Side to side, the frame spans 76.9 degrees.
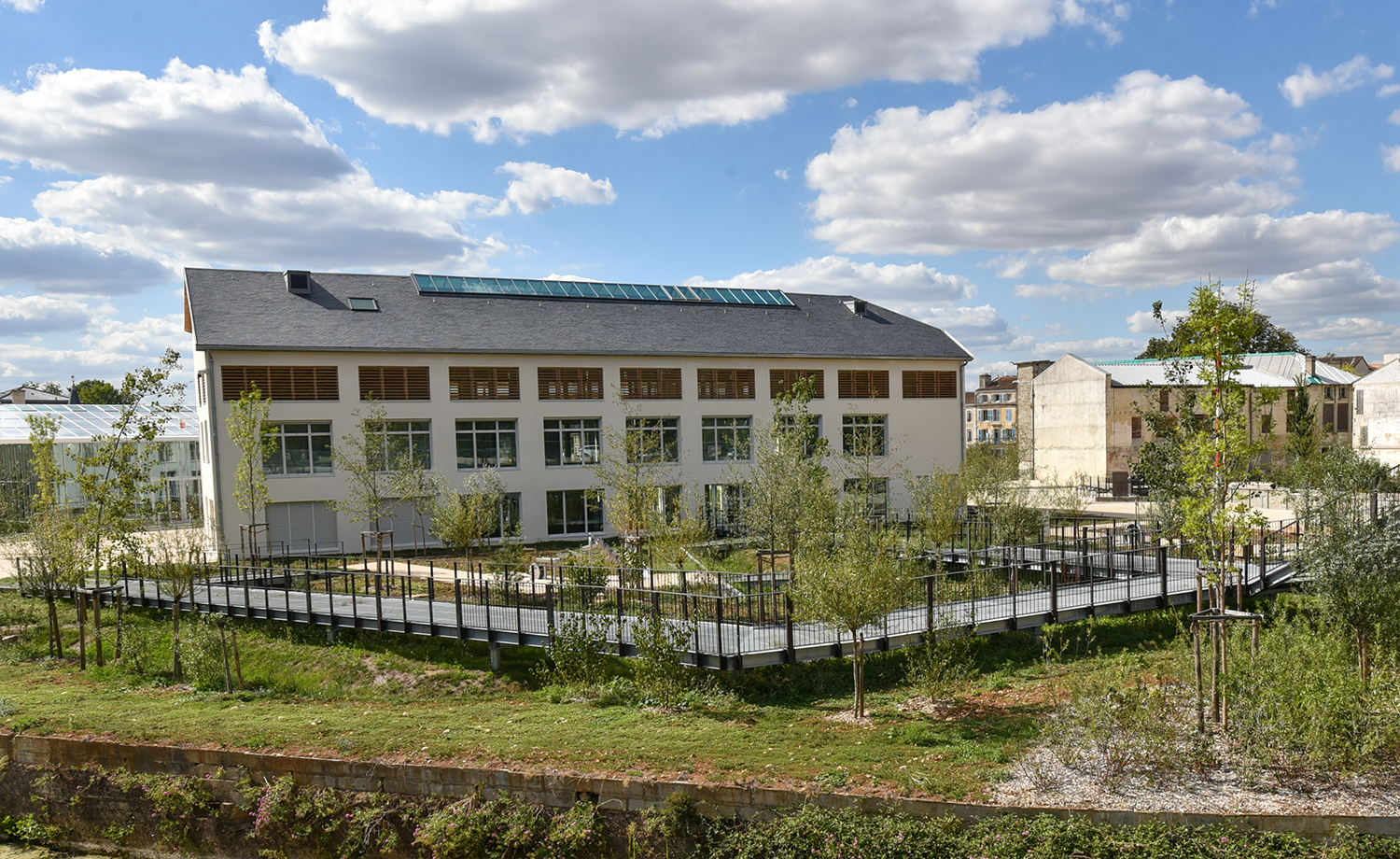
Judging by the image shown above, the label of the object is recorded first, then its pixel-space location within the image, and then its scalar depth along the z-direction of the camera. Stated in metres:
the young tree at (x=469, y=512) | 27.55
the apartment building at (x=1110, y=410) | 49.16
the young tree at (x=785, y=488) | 23.78
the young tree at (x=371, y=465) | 27.86
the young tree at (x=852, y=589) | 13.10
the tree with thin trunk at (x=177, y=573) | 17.42
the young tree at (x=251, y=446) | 26.50
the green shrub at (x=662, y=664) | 13.71
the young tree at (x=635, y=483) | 24.30
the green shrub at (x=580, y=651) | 14.64
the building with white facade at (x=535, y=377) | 30.34
